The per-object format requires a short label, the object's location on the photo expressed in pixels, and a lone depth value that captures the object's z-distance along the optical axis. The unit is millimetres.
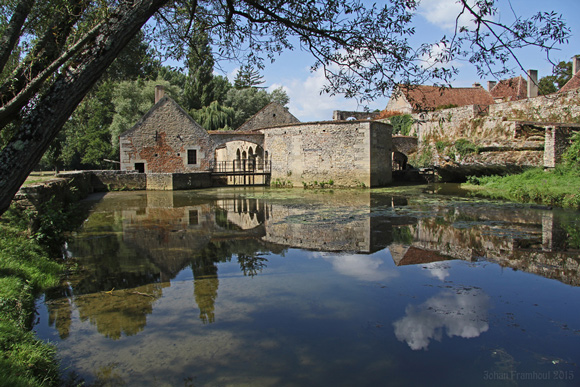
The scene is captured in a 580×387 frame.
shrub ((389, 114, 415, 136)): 29297
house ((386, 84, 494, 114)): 32969
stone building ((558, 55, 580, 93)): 23859
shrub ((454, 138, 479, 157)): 23048
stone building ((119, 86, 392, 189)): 21141
